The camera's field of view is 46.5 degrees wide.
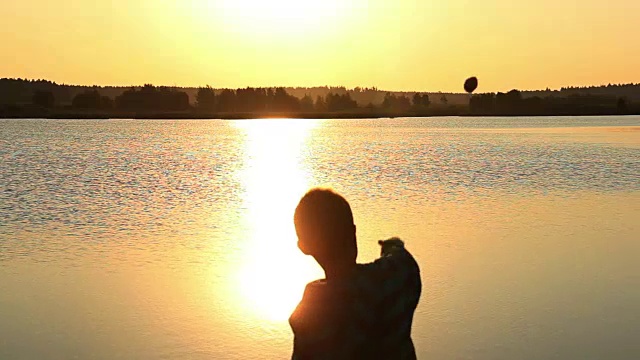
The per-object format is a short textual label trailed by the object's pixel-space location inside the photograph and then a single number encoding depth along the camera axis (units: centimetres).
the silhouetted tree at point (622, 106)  18795
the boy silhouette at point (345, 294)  307
